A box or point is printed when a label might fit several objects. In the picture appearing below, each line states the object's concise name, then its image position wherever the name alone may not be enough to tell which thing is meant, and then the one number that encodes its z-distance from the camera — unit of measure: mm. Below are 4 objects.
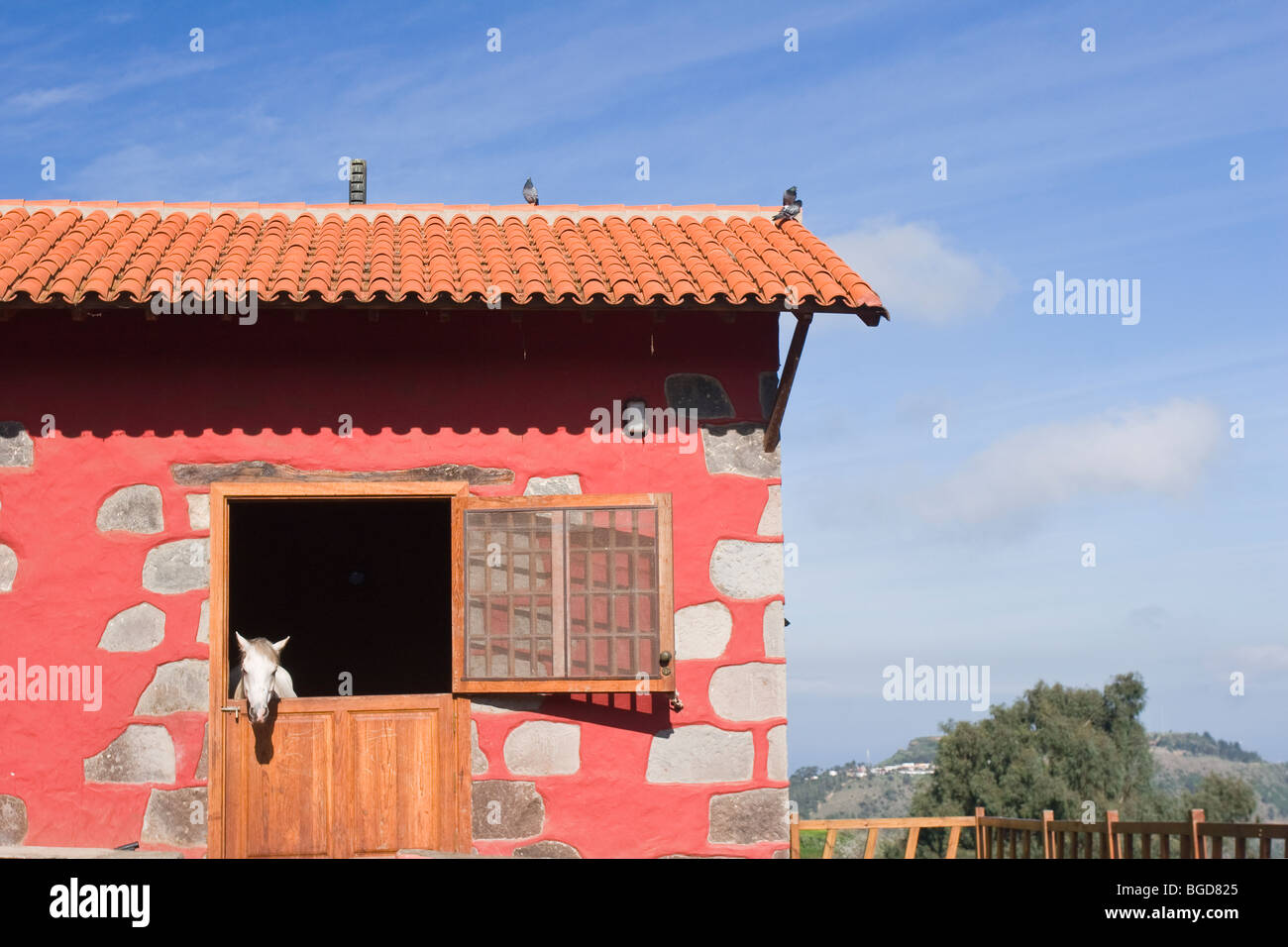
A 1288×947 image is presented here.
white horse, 7184
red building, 7355
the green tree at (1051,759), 37375
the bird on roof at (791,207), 9148
